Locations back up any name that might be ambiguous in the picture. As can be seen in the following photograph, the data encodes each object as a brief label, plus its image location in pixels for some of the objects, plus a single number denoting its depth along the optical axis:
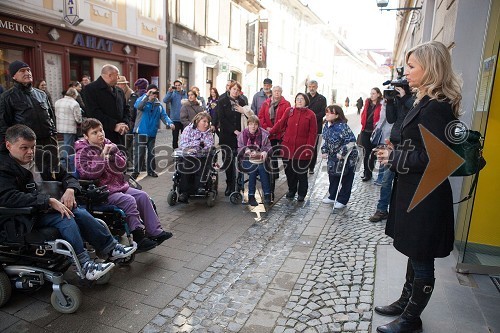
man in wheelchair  3.11
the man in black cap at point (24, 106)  5.20
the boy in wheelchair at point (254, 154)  6.27
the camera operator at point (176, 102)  9.84
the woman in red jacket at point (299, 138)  6.48
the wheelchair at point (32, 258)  3.08
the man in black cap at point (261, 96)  8.80
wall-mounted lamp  11.69
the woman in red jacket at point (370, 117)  8.02
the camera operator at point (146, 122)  7.83
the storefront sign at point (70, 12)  10.41
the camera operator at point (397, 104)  4.21
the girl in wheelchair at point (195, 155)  6.09
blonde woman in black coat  2.45
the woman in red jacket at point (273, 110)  7.44
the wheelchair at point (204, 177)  6.09
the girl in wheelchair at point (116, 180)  3.98
